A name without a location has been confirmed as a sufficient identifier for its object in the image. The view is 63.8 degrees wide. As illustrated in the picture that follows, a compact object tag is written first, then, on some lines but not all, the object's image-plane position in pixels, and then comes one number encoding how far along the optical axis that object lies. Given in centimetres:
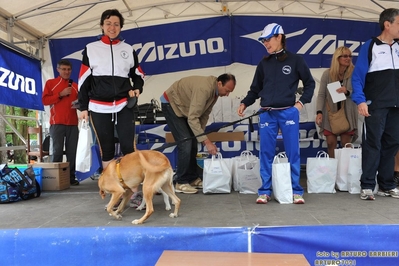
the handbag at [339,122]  374
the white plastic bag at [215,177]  333
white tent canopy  513
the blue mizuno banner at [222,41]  586
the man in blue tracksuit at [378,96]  278
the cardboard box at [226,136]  508
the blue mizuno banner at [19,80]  437
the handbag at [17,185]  310
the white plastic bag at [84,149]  274
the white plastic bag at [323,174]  324
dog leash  275
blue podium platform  186
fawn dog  229
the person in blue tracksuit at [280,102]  279
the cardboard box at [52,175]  387
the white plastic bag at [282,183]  277
